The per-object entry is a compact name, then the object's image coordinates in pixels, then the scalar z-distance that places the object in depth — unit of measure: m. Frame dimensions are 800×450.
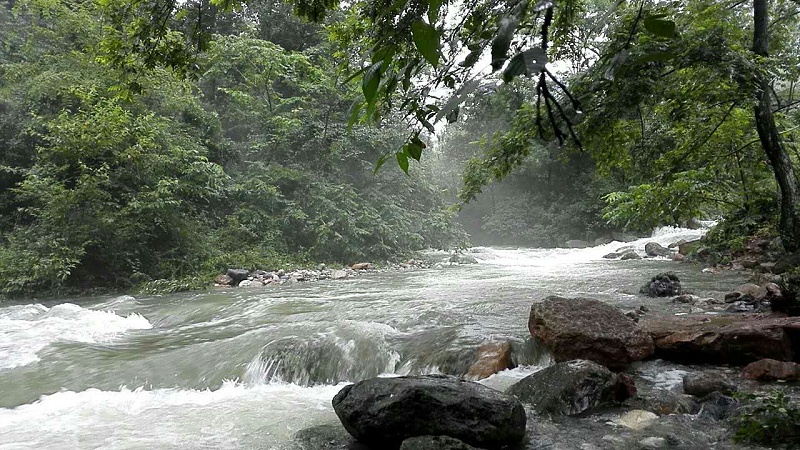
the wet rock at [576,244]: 21.31
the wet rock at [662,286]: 6.71
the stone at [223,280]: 11.23
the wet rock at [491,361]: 4.24
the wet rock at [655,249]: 12.88
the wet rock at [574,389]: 3.28
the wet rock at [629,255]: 13.04
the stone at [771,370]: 3.31
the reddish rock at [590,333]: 3.94
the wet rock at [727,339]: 3.60
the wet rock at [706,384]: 3.26
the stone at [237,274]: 11.34
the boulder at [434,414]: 2.86
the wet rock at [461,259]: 15.84
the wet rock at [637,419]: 3.01
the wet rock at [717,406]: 3.02
